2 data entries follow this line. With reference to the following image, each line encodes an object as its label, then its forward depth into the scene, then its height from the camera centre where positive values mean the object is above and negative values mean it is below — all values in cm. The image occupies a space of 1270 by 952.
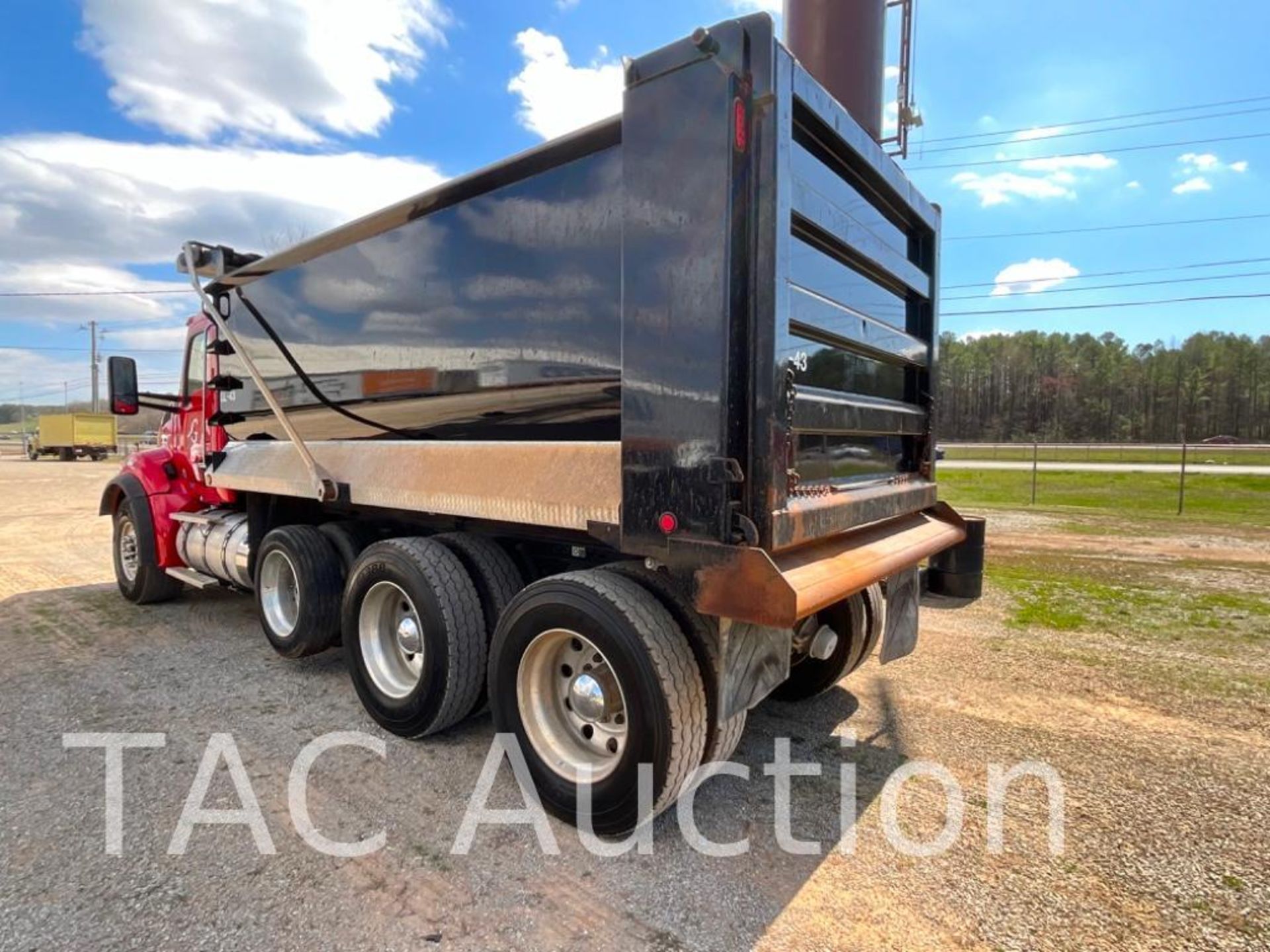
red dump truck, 240 +6
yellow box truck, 3862 -33
